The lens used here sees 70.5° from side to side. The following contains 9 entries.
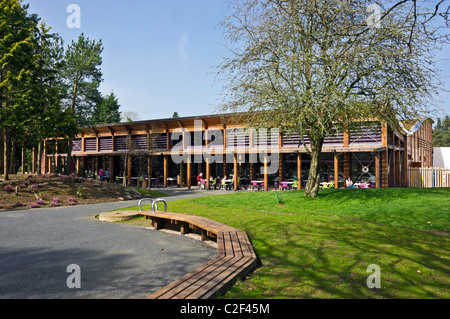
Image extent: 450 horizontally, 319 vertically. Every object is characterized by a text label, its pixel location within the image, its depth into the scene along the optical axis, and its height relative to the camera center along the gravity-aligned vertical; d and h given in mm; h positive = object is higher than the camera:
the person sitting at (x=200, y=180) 27628 -1155
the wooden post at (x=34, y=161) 39438 +870
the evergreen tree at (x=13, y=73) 18281 +5816
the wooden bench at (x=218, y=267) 3795 -1500
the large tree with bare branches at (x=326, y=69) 10695 +3435
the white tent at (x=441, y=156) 41469 +1145
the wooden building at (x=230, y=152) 22734 +1189
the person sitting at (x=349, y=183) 21000 -1193
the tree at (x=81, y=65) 35219 +11568
